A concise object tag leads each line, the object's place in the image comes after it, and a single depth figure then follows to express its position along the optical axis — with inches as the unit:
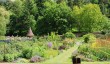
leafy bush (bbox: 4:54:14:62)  984.4
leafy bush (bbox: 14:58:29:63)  949.1
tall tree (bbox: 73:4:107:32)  2534.4
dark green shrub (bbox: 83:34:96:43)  1551.4
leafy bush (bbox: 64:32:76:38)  1968.1
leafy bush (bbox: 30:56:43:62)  951.8
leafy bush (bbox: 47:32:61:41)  1766.1
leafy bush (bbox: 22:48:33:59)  1026.7
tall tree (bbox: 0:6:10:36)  2228.8
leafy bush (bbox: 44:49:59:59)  1055.7
